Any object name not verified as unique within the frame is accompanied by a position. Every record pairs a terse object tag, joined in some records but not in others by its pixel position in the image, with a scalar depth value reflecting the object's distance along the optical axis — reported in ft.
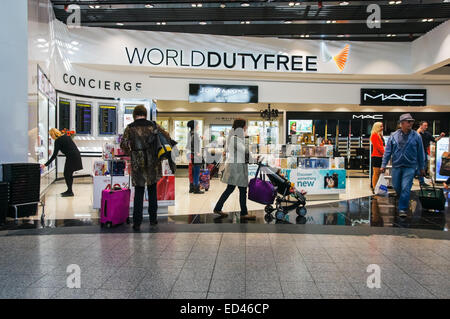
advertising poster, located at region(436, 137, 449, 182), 31.42
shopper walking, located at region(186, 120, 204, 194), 27.63
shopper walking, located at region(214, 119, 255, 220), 17.03
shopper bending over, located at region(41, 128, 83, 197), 24.82
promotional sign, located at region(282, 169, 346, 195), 23.81
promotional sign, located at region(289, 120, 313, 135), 47.78
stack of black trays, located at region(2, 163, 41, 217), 16.88
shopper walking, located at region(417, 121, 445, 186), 26.72
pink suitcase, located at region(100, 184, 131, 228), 15.14
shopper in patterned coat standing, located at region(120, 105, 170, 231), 14.82
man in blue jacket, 17.98
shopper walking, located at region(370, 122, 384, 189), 26.16
